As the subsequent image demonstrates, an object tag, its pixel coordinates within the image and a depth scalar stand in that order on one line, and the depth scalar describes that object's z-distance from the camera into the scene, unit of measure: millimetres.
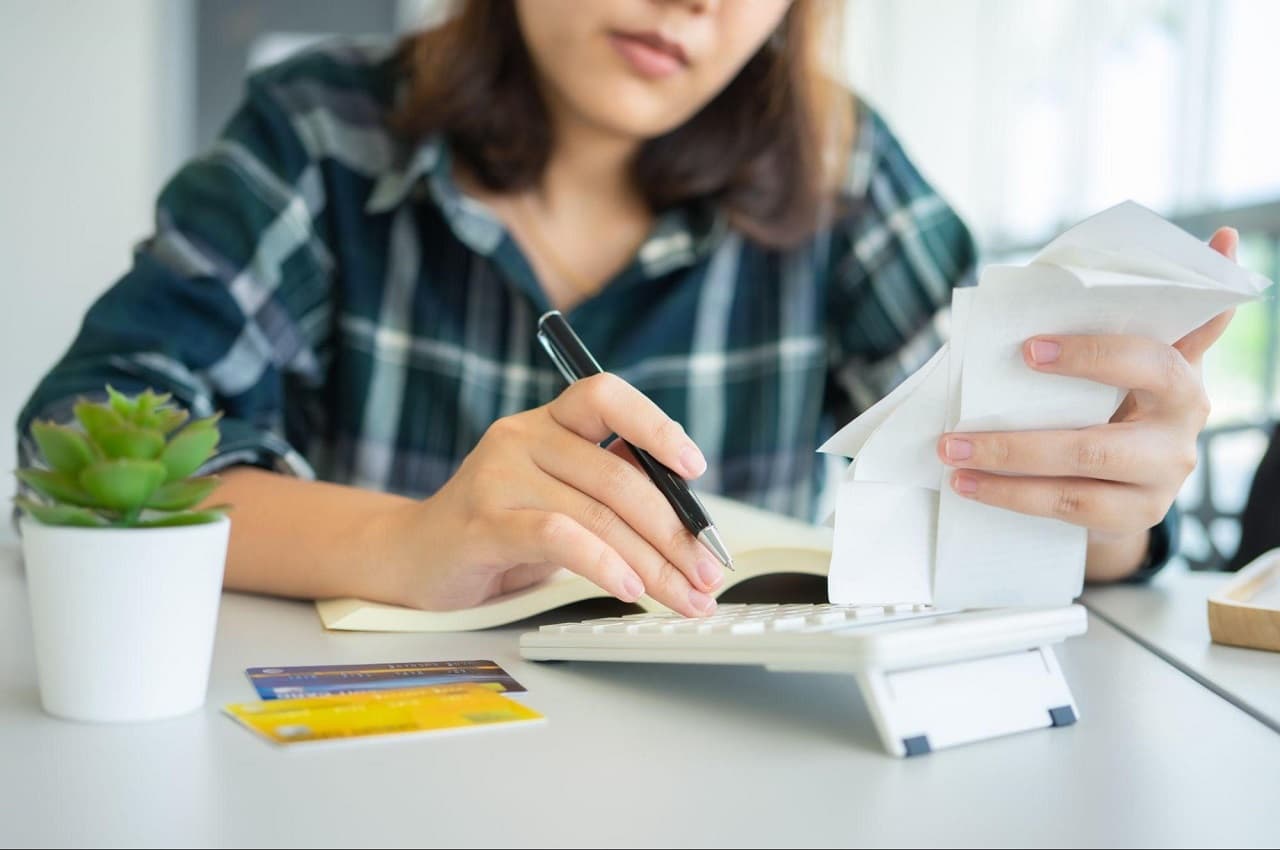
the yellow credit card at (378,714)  486
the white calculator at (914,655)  483
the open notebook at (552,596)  705
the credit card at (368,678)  549
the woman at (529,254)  1032
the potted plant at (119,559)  480
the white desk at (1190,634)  625
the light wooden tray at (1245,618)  715
